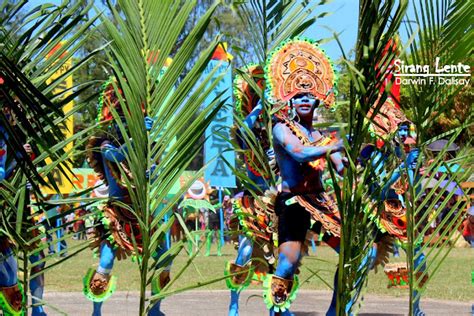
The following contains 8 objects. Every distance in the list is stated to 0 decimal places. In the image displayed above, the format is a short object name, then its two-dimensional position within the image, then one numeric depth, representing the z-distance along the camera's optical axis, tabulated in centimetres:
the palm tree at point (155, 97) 503
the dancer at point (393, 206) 1074
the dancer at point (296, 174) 908
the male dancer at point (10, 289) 820
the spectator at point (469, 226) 1310
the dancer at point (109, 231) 1084
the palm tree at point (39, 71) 522
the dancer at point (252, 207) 1008
